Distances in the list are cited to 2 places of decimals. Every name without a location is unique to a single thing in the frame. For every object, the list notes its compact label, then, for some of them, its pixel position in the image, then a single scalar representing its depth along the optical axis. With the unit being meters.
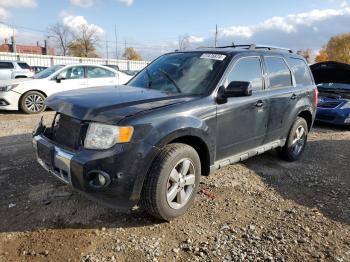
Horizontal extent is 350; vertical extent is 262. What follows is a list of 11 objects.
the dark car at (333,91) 8.69
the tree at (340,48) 65.75
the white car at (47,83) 9.62
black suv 3.02
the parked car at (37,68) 27.38
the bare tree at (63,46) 68.64
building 66.55
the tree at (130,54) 86.69
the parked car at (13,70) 18.16
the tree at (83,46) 66.25
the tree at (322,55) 76.01
